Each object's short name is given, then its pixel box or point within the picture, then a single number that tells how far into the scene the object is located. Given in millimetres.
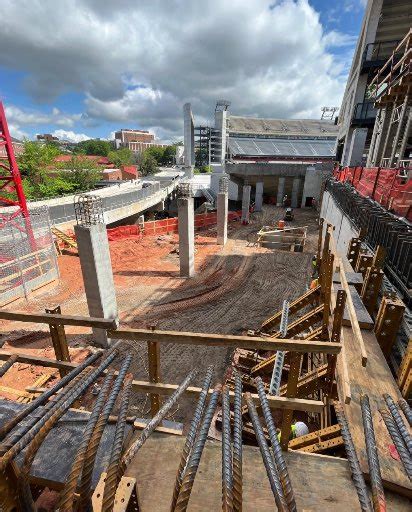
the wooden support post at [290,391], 2605
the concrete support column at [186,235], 13773
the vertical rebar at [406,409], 2161
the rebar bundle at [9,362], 2777
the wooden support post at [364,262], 6047
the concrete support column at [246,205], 25547
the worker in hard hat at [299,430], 4579
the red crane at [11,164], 12344
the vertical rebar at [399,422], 1893
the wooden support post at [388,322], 4145
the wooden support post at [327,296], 5039
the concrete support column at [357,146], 23250
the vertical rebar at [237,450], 1431
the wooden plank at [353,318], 2742
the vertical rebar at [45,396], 1845
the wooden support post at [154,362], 2939
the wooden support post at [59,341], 3225
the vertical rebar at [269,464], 1355
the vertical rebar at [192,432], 1462
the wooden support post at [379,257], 5711
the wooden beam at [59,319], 2900
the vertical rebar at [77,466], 1348
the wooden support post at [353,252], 7180
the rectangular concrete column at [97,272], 8055
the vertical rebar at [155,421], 1662
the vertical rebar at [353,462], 1579
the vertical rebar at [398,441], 1763
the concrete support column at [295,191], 33438
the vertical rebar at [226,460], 1329
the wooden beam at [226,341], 2523
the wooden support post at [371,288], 5215
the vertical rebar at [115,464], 1319
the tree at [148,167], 80250
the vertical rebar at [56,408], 1462
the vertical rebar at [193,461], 1313
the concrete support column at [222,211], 19150
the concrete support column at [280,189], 33688
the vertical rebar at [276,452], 1400
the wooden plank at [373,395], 2264
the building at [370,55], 22000
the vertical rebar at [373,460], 1574
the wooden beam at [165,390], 2701
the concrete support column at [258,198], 31156
